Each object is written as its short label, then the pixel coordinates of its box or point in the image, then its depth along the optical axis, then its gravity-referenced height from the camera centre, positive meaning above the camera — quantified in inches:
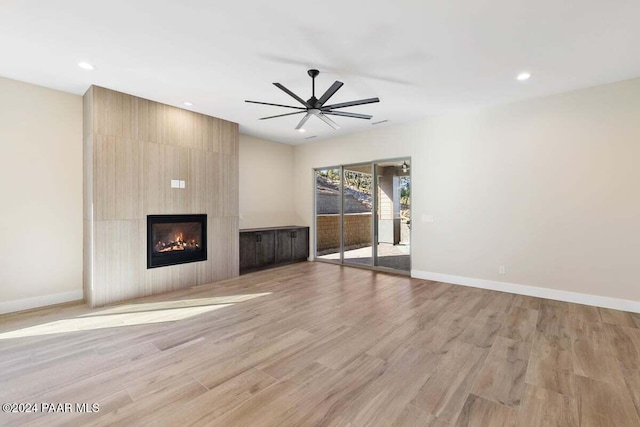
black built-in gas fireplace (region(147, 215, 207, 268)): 177.9 -17.5
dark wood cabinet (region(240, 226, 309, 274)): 236.4 -30.7
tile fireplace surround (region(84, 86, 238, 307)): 157.2 +16.4
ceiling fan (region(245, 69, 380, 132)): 128.7 +51.1
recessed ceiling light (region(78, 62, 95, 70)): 131.4 +68.9
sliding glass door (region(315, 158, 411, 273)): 234.7 -2.4
